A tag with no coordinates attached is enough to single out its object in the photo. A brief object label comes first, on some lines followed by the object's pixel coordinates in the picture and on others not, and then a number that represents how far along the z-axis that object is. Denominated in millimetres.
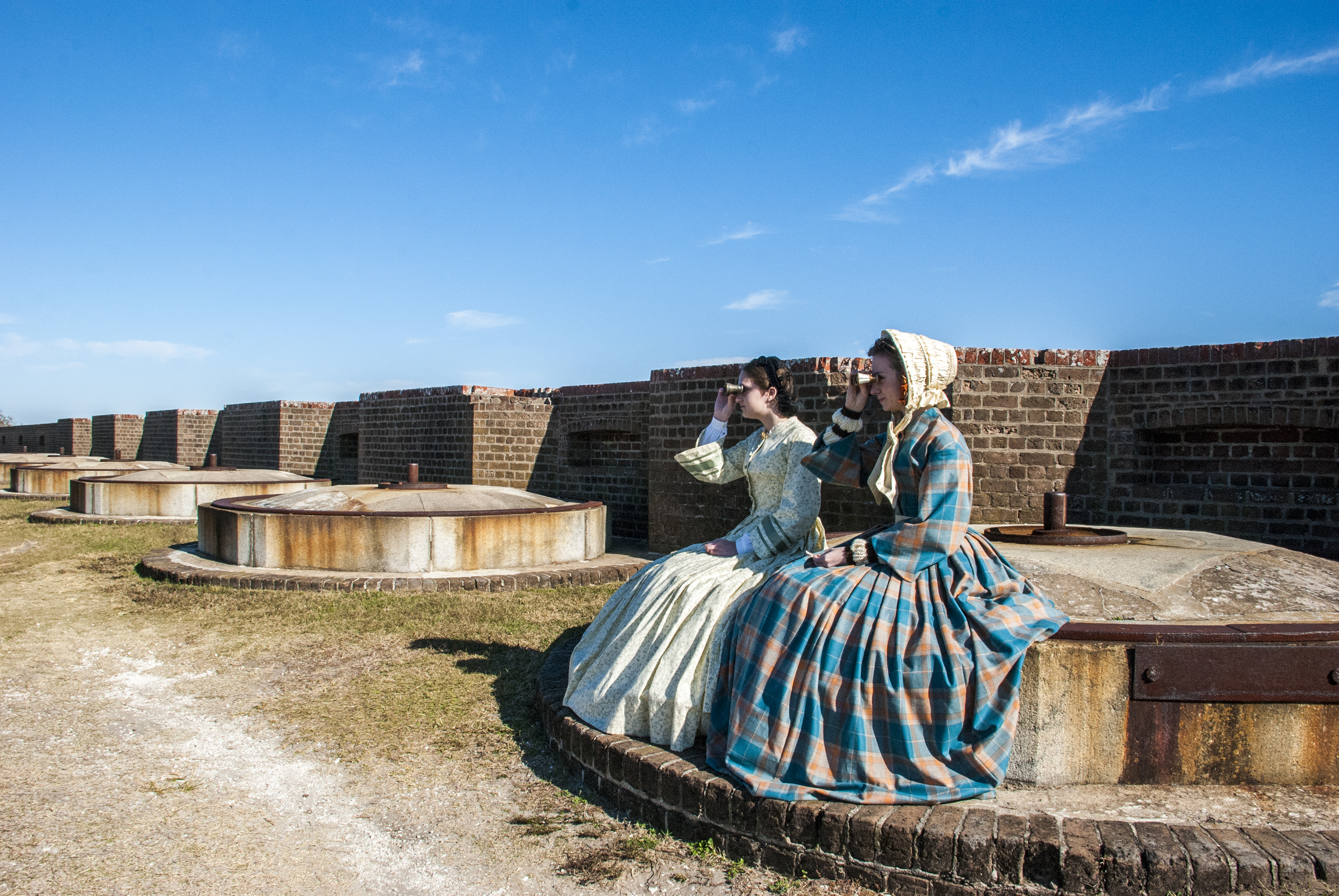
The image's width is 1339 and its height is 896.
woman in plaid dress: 2736
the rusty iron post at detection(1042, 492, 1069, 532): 4004
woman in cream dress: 3311
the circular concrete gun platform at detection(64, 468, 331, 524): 12984
